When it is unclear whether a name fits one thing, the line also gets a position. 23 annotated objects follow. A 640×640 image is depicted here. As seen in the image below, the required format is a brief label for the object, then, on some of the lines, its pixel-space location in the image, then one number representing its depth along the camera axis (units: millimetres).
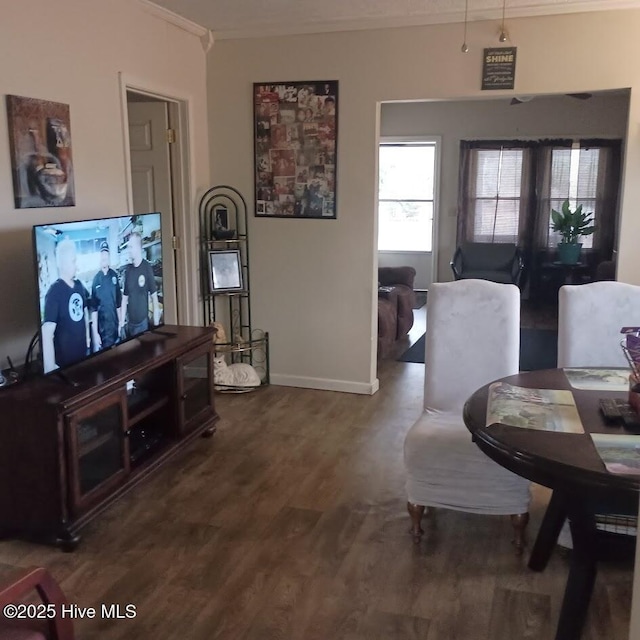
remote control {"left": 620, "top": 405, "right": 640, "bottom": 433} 2131
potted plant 8062
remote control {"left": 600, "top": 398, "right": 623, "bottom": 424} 2195
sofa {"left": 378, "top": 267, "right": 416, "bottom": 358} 5652
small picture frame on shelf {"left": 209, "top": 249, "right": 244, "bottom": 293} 4793
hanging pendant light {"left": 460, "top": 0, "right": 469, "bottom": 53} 4074
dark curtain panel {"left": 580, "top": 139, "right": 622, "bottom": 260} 8195
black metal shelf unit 4816
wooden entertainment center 2715
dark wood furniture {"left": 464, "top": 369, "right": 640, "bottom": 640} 1848
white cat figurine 4797
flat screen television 2850
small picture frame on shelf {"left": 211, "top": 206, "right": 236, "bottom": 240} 4758
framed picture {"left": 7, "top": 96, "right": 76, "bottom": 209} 3068
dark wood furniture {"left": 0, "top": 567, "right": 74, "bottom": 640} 1616
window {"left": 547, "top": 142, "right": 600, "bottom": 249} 8297
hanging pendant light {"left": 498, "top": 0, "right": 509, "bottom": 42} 4062
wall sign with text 4141
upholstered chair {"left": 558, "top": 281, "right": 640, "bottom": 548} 3045
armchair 8305
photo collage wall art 4598
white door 4566
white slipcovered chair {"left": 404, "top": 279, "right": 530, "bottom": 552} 2840
